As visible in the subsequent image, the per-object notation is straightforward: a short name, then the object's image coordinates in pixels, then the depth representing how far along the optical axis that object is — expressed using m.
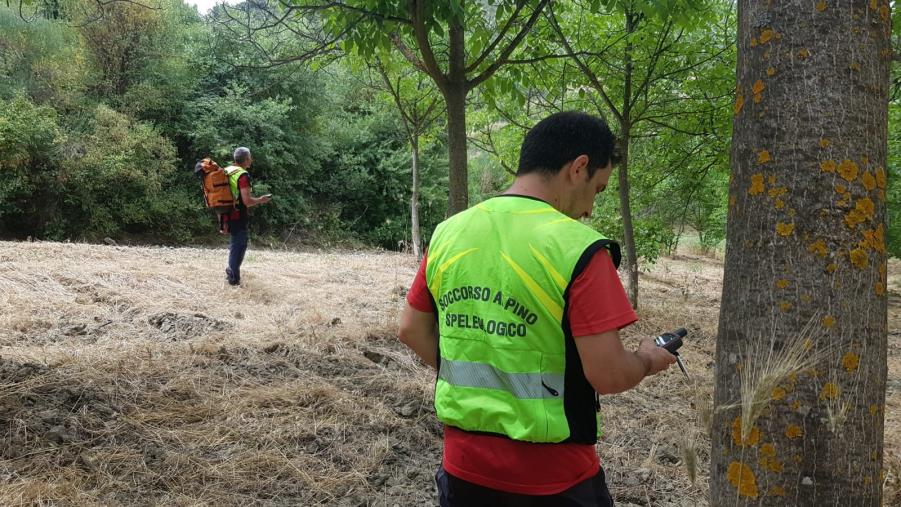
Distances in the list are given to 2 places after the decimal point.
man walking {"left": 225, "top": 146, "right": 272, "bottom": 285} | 7.52
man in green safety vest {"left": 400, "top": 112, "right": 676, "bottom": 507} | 1.43
